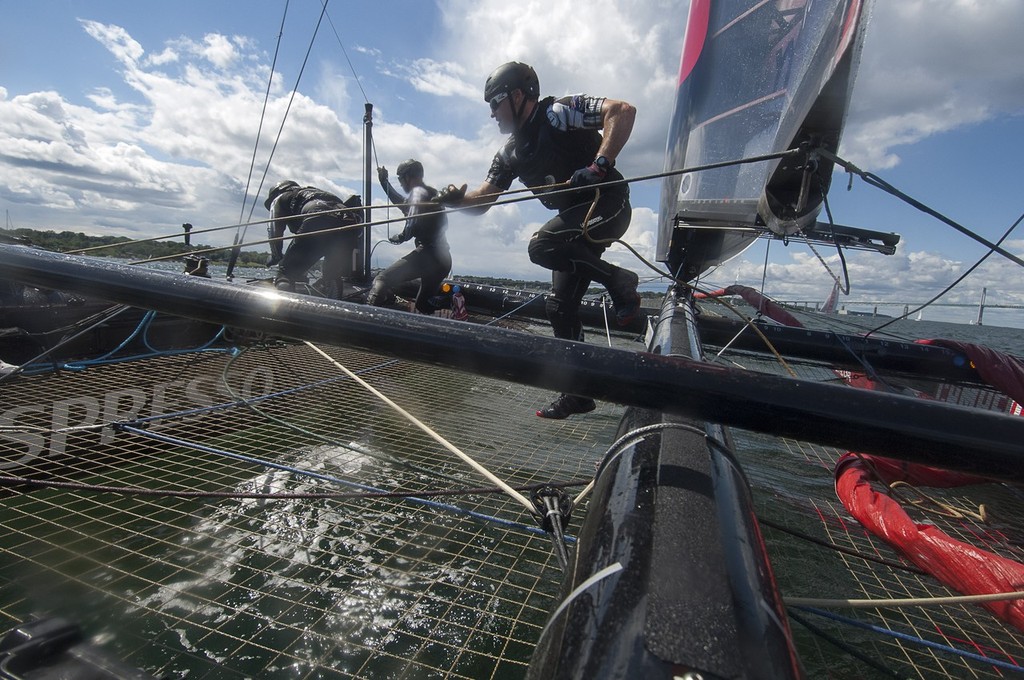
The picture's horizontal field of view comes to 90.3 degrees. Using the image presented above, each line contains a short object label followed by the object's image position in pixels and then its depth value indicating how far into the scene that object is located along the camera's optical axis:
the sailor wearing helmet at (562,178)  3.23
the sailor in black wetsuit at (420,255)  5.29
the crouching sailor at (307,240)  5.71
